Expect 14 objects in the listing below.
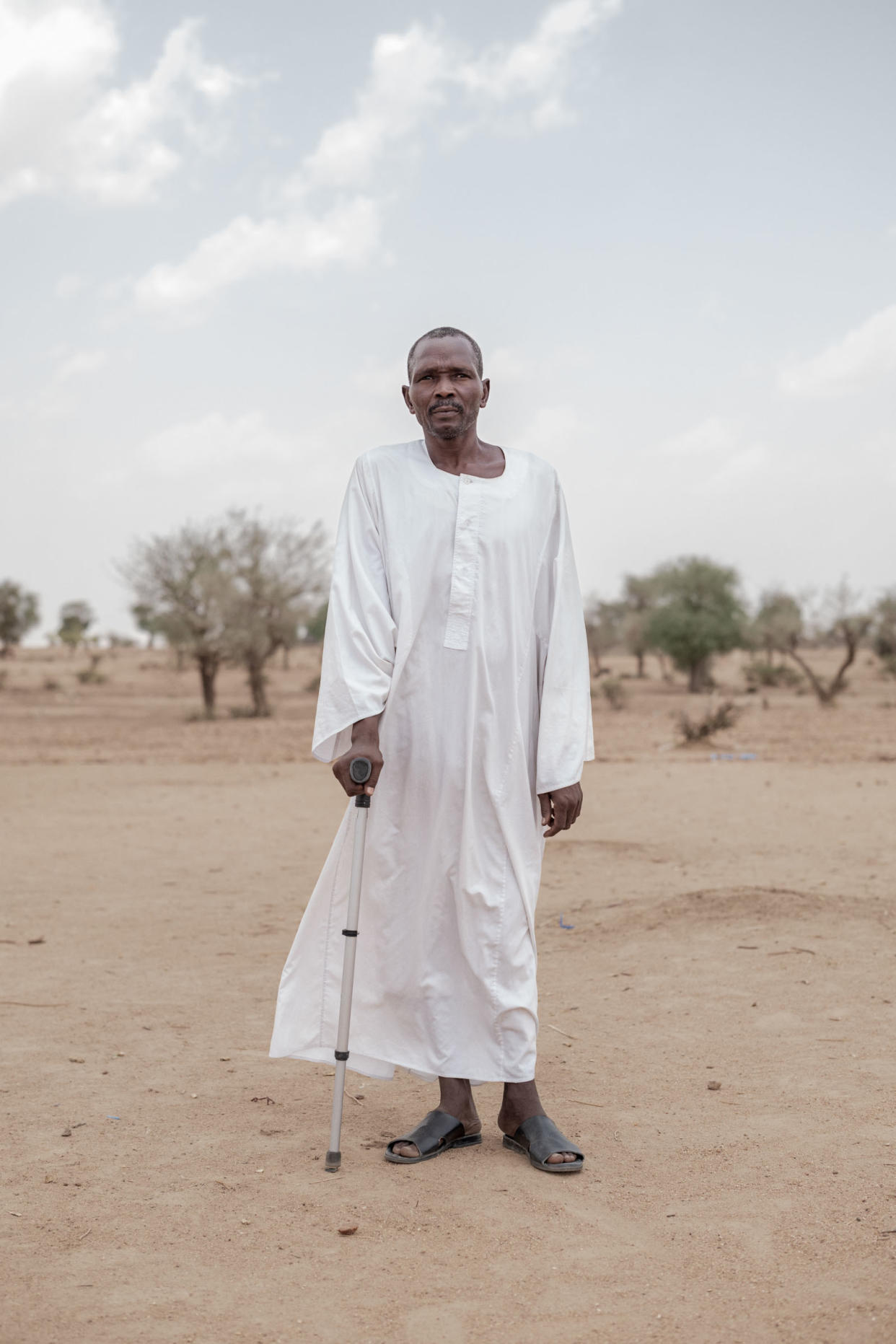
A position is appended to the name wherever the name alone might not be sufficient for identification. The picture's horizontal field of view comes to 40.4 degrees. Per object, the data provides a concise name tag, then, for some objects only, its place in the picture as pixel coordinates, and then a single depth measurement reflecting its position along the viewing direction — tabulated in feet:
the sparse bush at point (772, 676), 129.60
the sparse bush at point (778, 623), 123.13
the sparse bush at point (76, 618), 229.86
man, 11.00
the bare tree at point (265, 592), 91.35
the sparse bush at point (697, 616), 121.70
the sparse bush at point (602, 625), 163.22
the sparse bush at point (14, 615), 183.11
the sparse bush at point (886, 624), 120.37
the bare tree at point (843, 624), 113.09
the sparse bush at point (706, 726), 58.65
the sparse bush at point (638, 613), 133.28
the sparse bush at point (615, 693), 100.01
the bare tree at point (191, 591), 91.25
